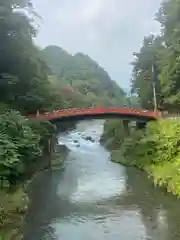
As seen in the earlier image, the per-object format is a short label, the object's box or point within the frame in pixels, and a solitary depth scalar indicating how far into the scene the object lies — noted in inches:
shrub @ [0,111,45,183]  611.8
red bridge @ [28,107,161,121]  1069.8
